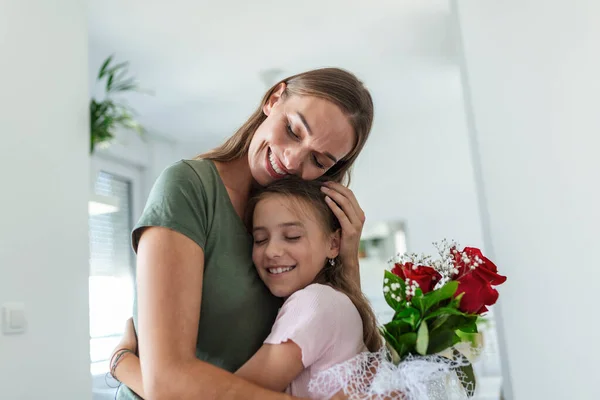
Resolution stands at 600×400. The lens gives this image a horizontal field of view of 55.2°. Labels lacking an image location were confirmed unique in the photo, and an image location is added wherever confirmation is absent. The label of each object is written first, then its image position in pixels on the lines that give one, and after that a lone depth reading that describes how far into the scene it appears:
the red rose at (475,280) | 1.03
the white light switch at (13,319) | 1.88
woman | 0.87
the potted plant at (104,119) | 3.05
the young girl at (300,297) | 0.96
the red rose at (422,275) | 1.05
